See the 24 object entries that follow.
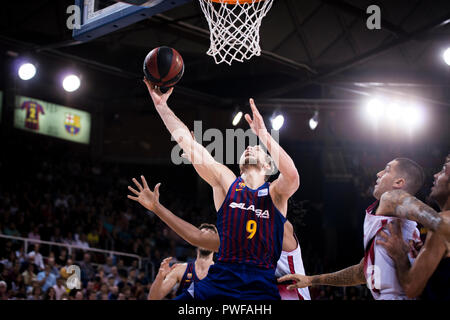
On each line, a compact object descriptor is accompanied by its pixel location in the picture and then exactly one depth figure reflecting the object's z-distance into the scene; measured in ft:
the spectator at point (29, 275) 29.27
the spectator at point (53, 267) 31.35
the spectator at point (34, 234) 36.09
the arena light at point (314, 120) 38.91
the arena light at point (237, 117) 38.55
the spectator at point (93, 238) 41.05
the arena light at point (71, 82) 34.09
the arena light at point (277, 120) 38.01
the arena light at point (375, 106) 37.63
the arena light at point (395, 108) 37.78
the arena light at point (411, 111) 37.88
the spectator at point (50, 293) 28.26
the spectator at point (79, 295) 28.48
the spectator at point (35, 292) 28.14
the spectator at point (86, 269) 33.45
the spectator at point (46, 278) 29.66
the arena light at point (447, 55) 28.40
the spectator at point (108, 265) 35.86
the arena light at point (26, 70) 32.86
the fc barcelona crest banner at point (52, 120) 53.57
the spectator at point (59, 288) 29.32
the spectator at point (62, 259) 33.29
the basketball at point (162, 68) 14.24
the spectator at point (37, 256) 31.68
